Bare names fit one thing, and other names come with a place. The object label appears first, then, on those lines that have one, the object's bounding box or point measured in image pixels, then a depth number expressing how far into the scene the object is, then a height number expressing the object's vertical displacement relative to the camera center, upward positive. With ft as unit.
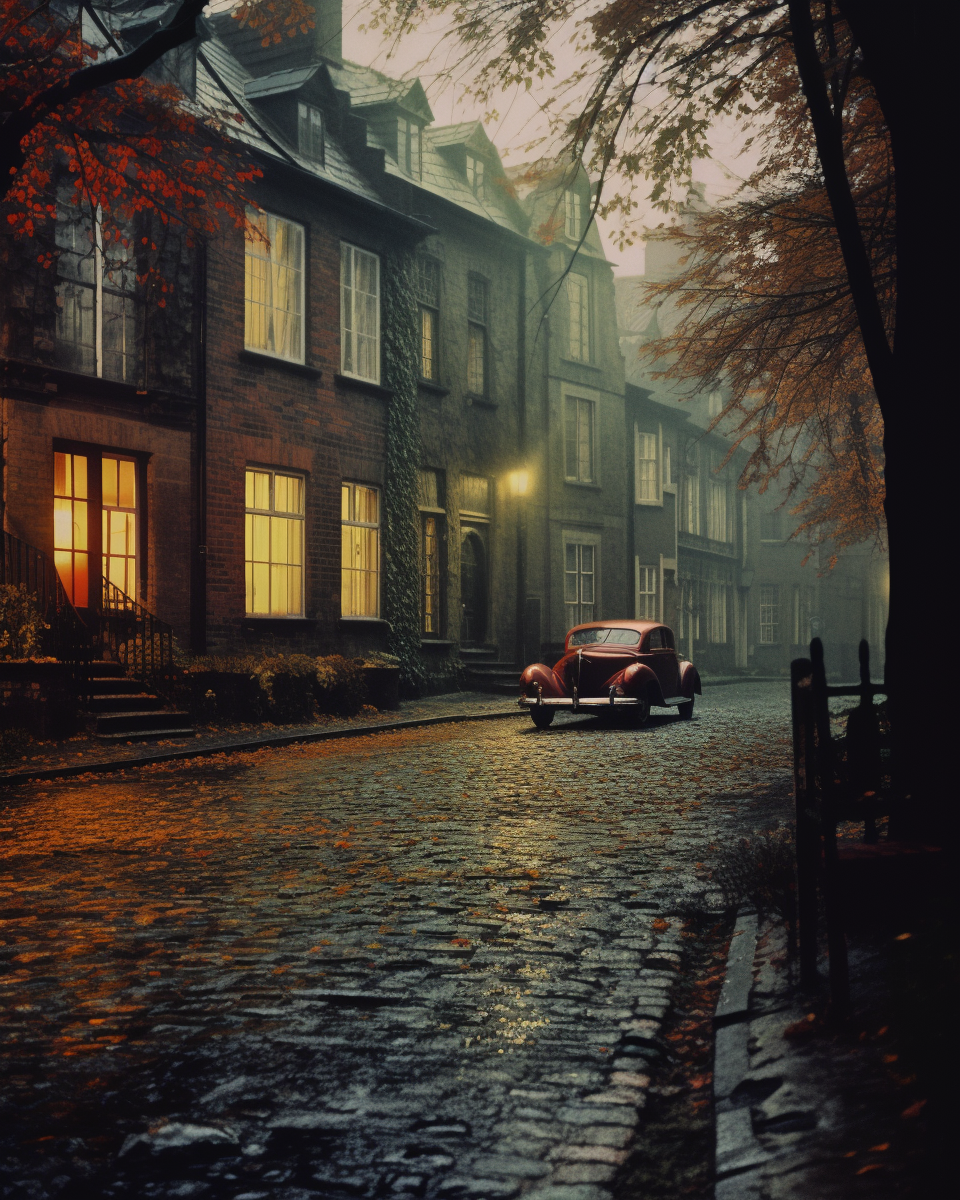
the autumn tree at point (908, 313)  20.25 +5.54
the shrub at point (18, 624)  47.39 +0.98
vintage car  60.85 -1.56
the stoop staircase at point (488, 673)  86.63 -1.87
